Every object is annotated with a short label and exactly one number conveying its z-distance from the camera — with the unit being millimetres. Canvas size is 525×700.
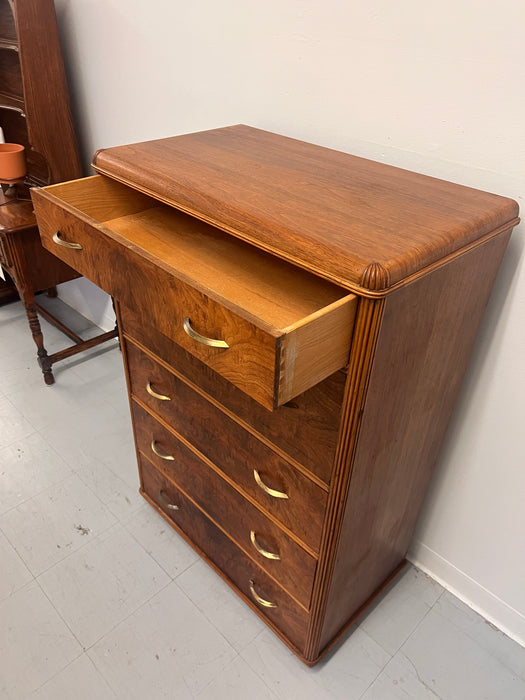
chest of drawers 649
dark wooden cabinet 1470
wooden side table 1668
